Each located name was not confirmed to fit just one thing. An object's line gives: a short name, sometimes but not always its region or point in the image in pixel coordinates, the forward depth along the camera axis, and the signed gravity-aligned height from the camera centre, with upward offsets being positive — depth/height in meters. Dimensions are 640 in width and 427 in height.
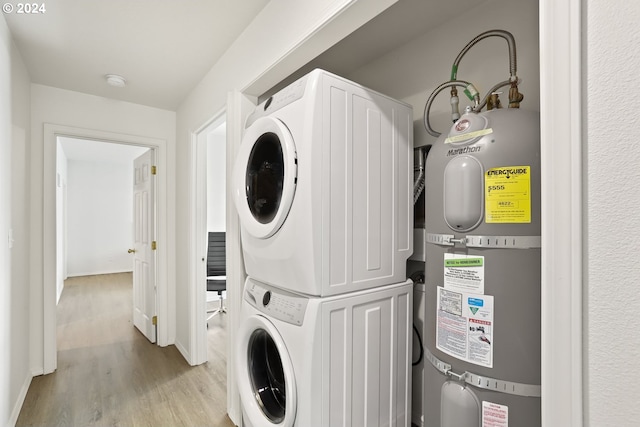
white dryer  1.18 +0.11
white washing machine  1.17 -0.61
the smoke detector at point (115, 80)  2.44 +1.06
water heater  0.95 -0.19
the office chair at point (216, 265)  3.84 -0.67
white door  3.22 -0.37
